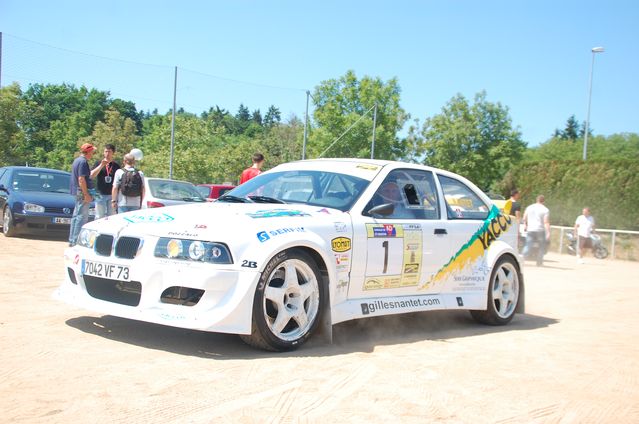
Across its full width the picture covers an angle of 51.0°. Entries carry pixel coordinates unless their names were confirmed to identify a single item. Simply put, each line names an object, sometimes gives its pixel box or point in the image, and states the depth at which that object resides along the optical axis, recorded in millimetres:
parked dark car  12672
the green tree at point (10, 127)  20864
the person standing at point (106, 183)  10789
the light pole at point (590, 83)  33562
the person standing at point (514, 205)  16328
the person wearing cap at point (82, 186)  10742
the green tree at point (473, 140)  54719
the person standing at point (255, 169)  10094
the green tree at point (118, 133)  43550
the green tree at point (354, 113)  52188
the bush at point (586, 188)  24719
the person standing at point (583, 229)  20453
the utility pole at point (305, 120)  26267
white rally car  4719
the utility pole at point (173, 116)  22078
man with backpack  10031
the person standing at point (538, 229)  16875
